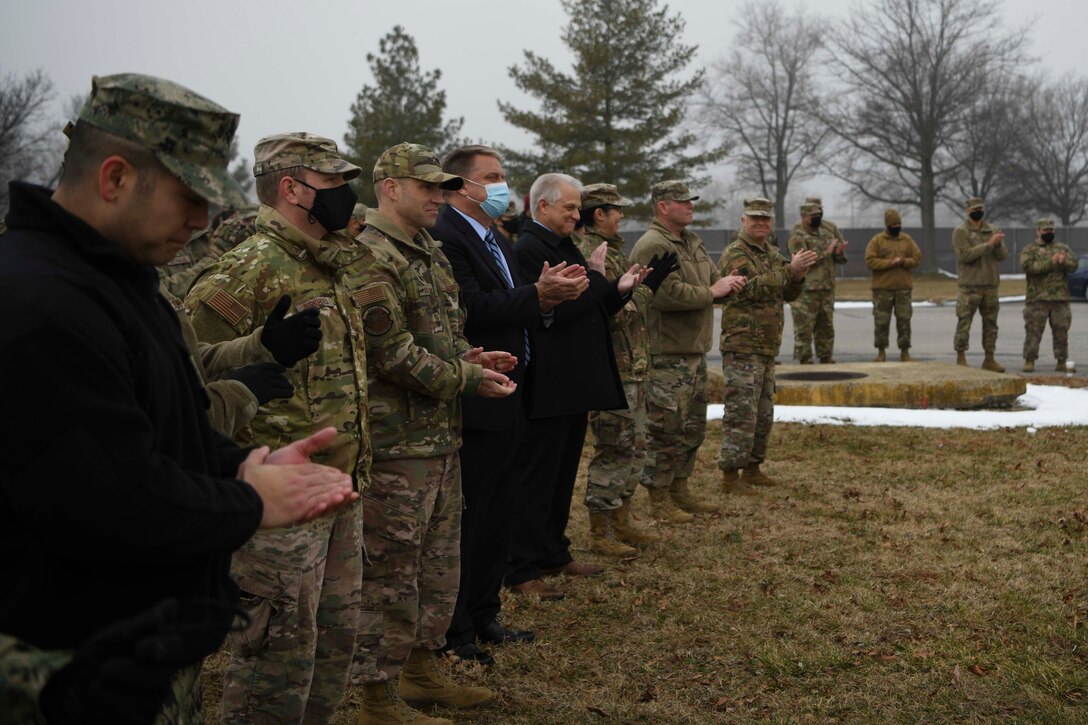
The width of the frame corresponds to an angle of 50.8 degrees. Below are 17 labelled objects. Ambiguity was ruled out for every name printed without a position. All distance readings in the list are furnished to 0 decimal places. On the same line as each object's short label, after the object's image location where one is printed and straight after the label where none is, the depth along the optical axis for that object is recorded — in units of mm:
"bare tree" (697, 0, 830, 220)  54219
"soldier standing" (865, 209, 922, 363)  15953
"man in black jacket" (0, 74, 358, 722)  1927
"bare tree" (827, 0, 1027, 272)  46312
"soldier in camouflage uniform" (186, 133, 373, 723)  3428
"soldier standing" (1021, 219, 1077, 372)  15617
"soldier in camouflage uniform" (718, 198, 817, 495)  8422
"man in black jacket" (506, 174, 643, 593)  6355
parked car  29159
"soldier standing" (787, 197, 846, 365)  15148
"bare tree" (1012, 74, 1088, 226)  54625
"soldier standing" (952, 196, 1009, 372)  15688
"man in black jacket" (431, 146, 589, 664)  5297
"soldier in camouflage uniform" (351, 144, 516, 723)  4301
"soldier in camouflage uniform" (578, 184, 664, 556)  7125
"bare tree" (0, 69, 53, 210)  32406
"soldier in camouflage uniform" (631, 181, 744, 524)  7750
